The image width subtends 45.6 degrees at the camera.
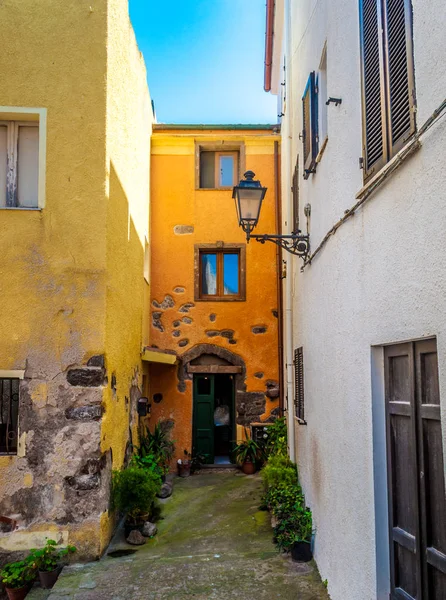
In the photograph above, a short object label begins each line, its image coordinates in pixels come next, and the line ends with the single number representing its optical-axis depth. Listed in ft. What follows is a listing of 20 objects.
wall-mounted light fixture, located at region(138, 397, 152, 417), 27.17
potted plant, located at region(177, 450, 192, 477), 31.40
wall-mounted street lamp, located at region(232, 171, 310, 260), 18.45
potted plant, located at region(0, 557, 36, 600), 17.04
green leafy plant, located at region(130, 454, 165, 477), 24.68
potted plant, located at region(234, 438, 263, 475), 31.35
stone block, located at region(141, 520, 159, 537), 20.98
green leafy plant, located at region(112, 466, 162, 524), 20.47
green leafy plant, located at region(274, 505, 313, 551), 17.83
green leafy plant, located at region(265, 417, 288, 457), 28.48
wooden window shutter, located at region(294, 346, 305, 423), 21.71
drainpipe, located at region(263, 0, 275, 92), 32.73
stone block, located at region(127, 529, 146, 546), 20.31
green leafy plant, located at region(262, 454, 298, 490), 22.00
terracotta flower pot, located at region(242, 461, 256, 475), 31.30
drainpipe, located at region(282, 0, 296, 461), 25.22
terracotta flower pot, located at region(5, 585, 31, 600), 17.02
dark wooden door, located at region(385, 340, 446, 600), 7.77
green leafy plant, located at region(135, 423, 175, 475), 27.40
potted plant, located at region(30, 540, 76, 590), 17.49
